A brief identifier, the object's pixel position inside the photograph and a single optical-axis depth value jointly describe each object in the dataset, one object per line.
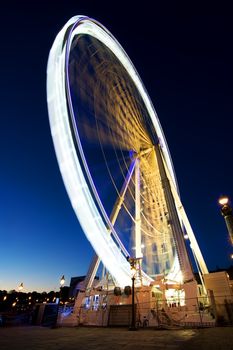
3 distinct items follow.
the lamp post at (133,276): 9.16
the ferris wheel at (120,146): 11.02
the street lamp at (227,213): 7.11
